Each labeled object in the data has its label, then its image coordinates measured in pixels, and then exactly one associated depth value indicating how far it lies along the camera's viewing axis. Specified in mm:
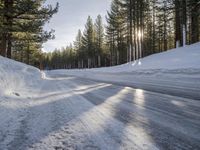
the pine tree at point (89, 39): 41899
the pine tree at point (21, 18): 12076
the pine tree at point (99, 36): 42381
